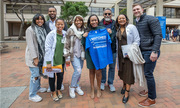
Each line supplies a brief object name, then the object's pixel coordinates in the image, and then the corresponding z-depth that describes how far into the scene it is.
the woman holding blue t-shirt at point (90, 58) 2.78
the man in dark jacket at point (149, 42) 2.37
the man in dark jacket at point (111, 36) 2.93
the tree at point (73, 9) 13.21
